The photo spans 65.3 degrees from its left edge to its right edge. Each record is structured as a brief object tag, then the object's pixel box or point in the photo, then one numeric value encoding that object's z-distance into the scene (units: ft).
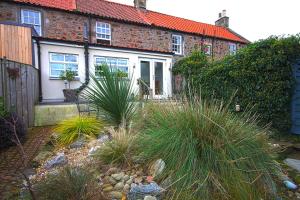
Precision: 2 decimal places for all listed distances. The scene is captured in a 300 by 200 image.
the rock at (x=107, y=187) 8.59
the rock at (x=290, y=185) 10.23
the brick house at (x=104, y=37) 33.40
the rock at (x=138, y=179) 8.96
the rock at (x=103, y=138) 13.01
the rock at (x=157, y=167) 8.86
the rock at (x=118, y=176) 9.23
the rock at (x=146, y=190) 8.09
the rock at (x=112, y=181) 9.11
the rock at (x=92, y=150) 11.37
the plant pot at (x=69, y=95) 29.45
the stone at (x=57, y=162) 10.97
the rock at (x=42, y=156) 12.62
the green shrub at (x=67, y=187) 7.22
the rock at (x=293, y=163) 12.16
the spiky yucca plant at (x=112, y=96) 14.37
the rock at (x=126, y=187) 8.71
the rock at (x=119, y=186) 8.80
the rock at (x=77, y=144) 13.96
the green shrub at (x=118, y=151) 10.20
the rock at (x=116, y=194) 8.30
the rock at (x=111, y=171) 9.61
